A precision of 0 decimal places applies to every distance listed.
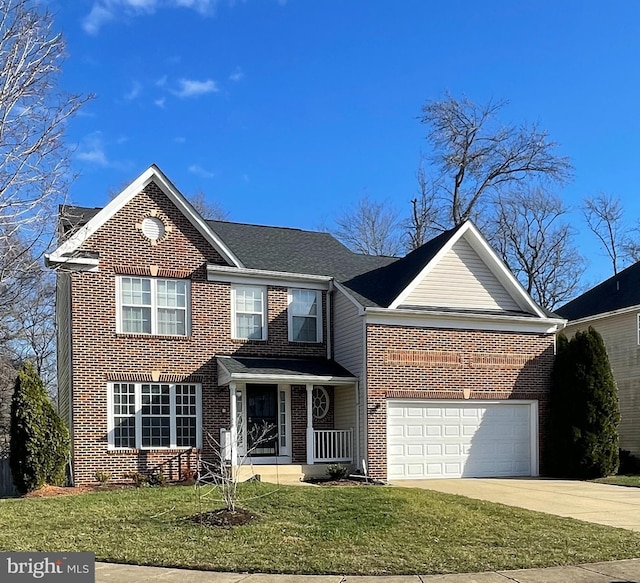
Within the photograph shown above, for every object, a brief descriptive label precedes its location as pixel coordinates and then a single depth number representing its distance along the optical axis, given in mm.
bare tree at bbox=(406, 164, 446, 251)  41000
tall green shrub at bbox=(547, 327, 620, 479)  19766
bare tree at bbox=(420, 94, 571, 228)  39469
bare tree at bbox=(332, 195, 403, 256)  44531
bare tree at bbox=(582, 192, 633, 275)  45688
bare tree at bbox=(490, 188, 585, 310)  43469
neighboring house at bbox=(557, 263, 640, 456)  24188
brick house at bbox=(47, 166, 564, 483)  17750
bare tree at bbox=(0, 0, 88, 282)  14555
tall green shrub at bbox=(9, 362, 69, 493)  15547
